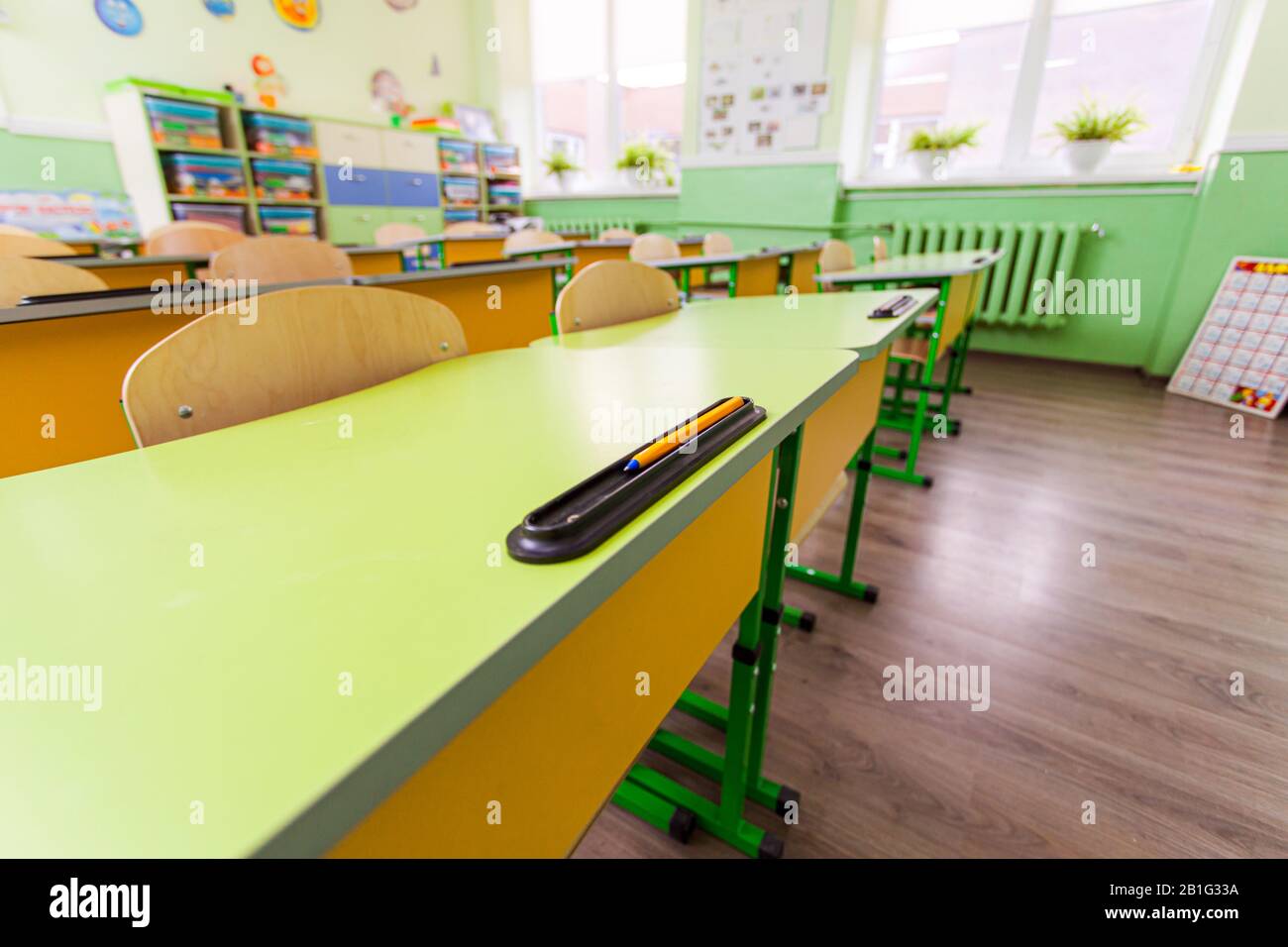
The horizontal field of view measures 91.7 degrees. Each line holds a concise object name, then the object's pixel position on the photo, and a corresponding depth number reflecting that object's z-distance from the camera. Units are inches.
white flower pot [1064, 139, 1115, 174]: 151.3
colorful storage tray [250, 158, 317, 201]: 179.5
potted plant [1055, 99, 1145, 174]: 148.6
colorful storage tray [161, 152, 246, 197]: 161.7
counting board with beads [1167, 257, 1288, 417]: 127.3
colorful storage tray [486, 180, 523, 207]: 245.9
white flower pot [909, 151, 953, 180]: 172.2
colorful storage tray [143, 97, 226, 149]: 155.1
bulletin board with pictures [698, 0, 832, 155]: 171.9
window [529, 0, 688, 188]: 219.8
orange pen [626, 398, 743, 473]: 19.7
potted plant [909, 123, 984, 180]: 166.2
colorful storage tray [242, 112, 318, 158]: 175.5
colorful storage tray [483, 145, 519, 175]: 239.5
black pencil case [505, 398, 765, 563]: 15.4
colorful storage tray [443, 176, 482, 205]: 228.5
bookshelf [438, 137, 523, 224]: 226.4
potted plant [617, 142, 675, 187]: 216.4
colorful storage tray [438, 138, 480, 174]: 222.4
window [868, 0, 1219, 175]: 148.6
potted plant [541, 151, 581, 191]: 241.0
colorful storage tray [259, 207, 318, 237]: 183.5
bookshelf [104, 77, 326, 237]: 155.0
